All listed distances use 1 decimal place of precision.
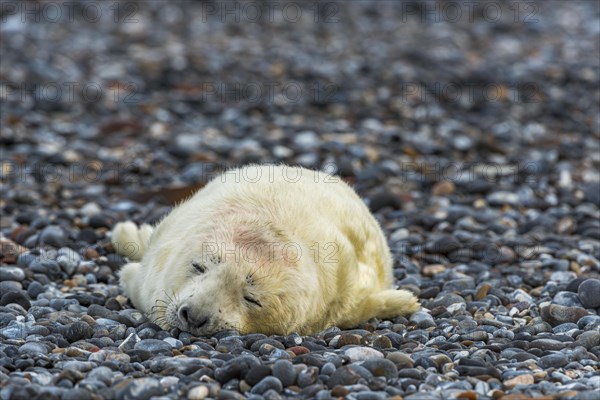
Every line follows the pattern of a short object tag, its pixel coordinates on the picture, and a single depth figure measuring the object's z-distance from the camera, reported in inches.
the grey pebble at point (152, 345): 367.9
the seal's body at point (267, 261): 386.3
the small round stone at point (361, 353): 361.4
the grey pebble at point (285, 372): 335.9
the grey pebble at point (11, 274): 464.4
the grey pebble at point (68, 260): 491.5
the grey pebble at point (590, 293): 450.0
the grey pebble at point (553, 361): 366.3
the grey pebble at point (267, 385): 329.4
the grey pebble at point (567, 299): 454.9
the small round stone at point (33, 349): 359.6
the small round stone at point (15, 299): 430.6
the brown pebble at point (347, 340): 386.0
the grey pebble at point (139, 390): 315.3
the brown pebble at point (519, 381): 343.3
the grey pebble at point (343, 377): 336.5
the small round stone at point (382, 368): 346.9
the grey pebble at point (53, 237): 532.4
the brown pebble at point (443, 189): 685.3
